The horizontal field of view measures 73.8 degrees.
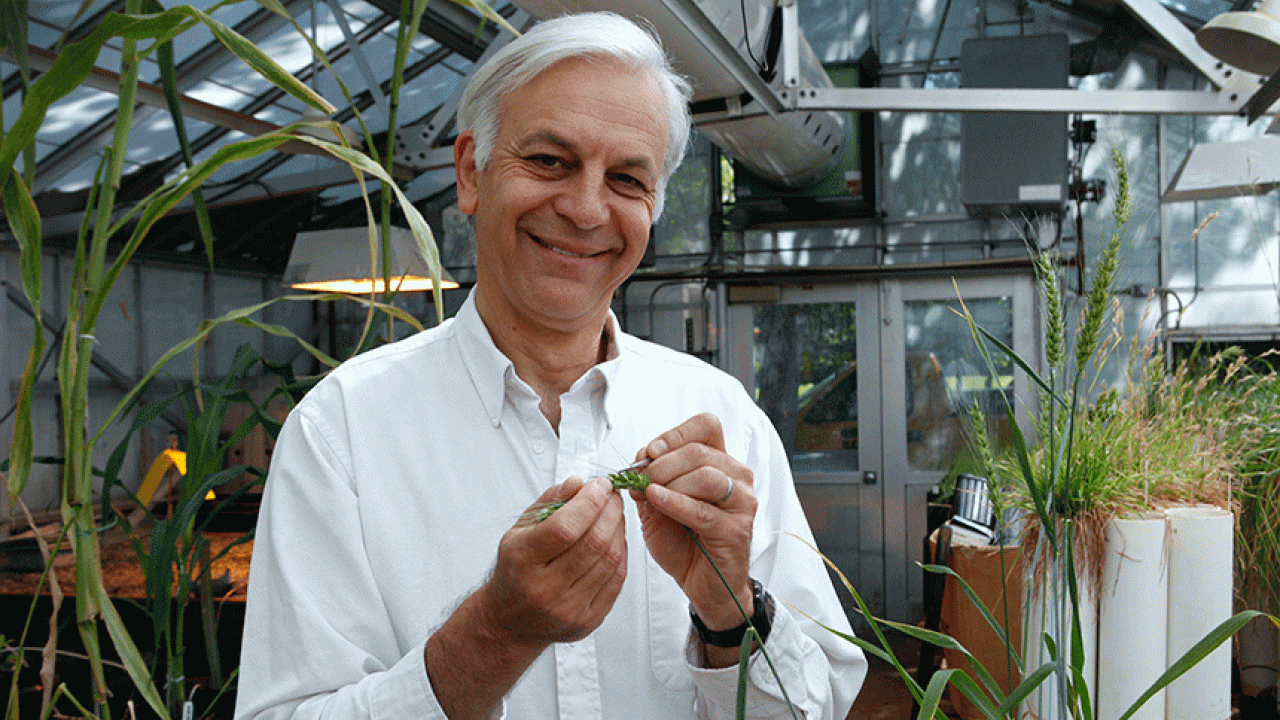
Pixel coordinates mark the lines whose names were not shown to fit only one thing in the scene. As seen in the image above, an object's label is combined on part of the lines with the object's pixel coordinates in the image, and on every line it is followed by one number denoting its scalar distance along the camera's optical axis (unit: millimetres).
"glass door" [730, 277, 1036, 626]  5672
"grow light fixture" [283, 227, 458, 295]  3412
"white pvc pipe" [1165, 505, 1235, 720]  1448
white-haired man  789
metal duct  2104
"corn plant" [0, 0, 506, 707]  920
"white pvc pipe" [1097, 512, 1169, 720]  1439
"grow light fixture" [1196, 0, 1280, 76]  2049
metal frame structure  2416
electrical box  4422
